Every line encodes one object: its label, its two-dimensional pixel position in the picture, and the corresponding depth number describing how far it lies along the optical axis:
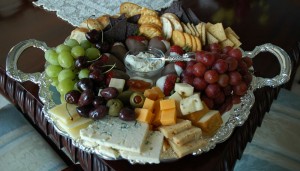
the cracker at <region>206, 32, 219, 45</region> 0.99
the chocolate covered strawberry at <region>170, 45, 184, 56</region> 0.95
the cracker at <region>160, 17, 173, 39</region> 1.02
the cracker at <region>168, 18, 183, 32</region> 1.02
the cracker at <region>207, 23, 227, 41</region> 1.01
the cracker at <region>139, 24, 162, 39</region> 1.01
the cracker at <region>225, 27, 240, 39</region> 1.05
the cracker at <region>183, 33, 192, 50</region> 0.97
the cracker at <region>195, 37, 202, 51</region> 0.97
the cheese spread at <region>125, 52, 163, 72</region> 0.92
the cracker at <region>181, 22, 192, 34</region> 1.01
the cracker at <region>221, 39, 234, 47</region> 1.00
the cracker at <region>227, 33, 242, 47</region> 1.02
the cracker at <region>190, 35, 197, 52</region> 0.97
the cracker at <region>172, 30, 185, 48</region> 0.99
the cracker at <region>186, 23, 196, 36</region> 1.01
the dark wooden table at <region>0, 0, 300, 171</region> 0.77
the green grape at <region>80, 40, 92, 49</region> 0.95
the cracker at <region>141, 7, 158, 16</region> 1.09
